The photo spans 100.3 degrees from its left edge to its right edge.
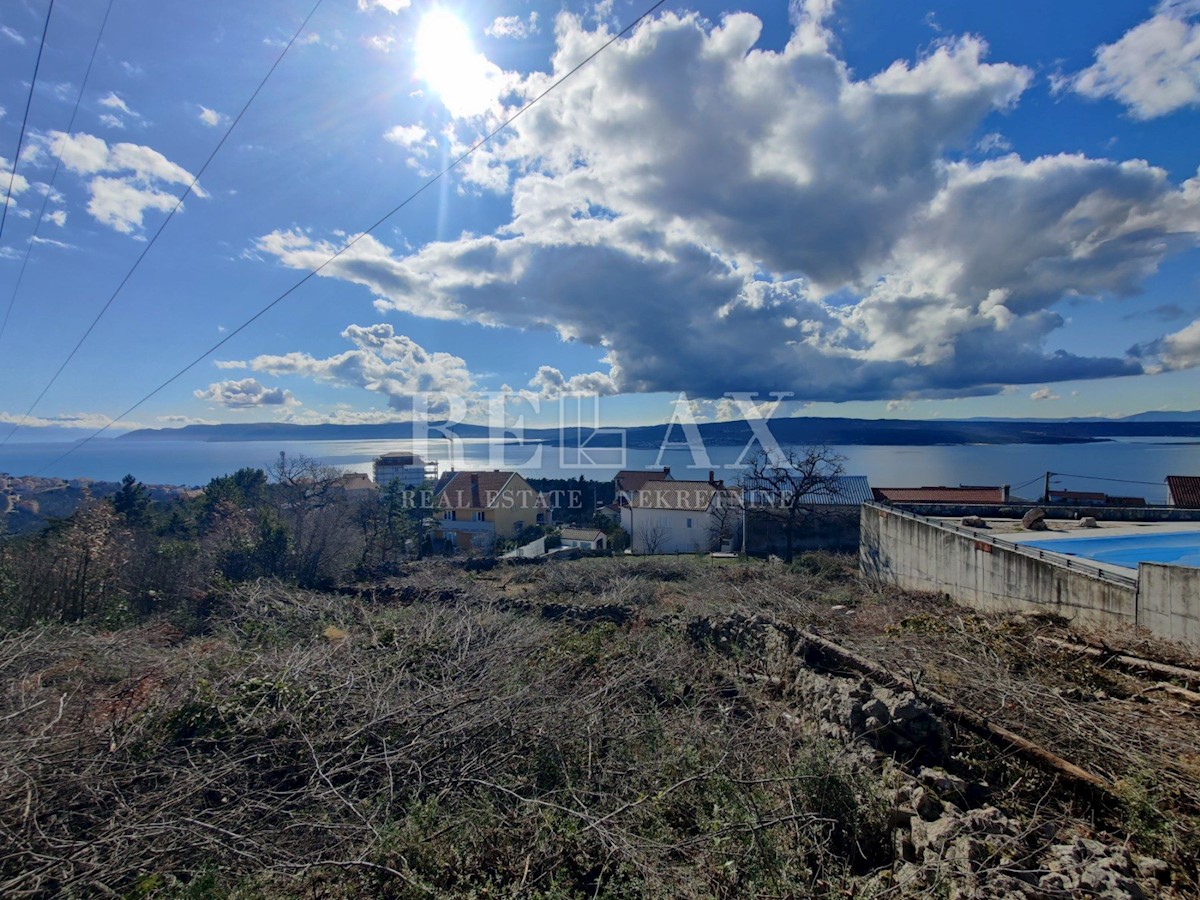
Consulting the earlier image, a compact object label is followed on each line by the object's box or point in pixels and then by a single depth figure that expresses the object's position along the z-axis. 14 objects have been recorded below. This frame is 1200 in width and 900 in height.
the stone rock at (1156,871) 2.54
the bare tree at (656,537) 25.90
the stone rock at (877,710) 4.00
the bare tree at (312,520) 16.44
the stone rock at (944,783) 3.30
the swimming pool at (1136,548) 9.05
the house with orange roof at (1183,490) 17.14
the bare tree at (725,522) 24.80
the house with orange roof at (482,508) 27.91
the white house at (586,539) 26.53
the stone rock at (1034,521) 11.94
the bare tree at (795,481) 20.72
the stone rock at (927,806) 3.17
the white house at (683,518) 25.02
